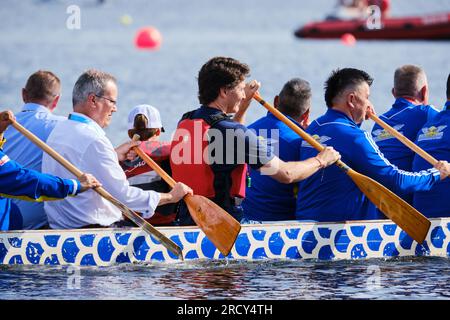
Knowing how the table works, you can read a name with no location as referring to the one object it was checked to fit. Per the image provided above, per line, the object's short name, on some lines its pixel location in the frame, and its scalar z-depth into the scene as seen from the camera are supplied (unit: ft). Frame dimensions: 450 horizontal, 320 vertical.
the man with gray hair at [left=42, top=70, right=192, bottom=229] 57.06
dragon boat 58.29
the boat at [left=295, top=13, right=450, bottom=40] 269.85
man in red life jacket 58.80
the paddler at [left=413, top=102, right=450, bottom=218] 66.23
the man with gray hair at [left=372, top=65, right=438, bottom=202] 70.54
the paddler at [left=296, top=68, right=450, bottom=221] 61.57
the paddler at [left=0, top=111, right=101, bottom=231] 55.16
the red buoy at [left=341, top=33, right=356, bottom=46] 283.79
